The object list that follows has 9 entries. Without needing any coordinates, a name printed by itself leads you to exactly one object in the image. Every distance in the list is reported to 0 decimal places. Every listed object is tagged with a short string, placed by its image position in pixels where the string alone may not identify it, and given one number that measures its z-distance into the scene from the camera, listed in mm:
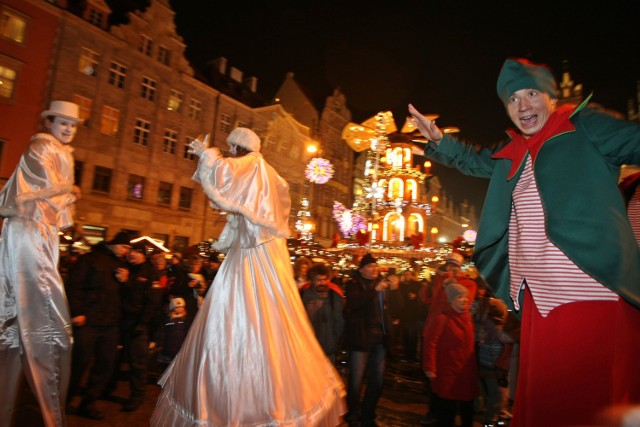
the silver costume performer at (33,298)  3094
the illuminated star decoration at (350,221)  24703
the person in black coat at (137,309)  5496
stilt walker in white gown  2789
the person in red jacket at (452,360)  4441
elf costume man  1618
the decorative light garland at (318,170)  23797
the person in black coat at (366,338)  5102
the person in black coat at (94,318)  4816
